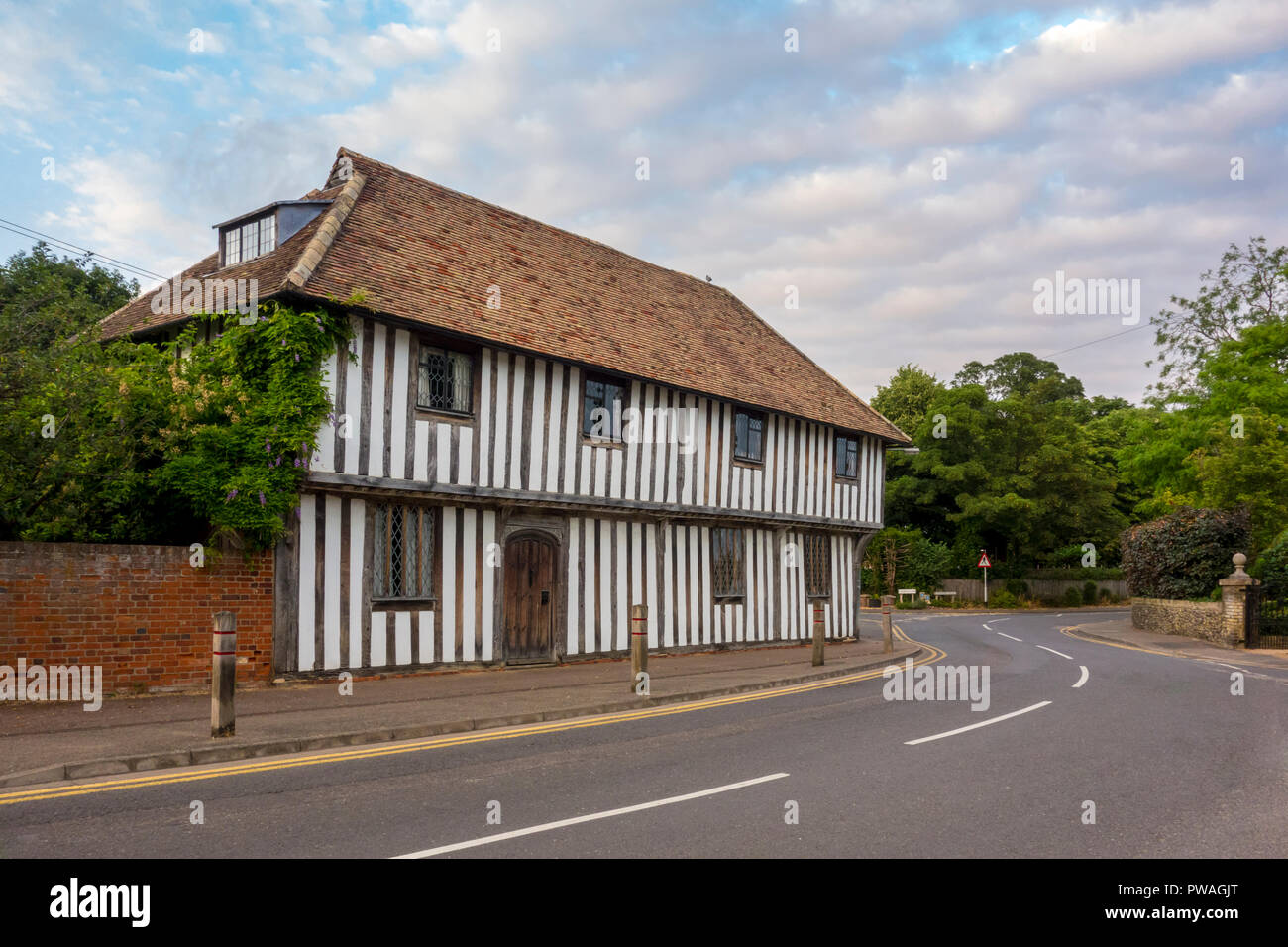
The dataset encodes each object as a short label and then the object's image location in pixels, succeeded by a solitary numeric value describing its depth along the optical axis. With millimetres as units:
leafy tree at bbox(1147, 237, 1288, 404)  41031
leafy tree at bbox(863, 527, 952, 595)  47406
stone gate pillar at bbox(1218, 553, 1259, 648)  22375
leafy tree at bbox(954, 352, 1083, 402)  61844
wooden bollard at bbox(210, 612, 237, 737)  8664
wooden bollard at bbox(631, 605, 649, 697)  13031
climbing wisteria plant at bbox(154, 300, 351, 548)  12422
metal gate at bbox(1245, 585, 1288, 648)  22281
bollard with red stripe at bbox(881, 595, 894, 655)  19703
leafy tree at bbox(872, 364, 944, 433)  58125
